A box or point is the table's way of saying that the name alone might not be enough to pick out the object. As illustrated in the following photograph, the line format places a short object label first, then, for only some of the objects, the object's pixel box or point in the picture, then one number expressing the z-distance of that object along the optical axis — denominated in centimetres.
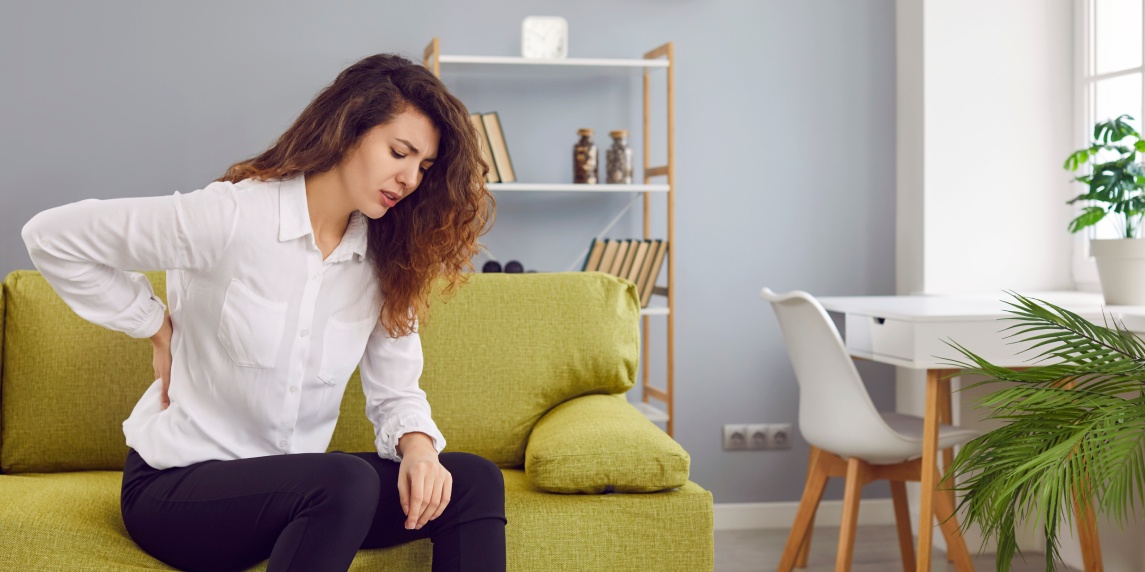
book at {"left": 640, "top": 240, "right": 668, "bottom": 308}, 279
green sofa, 161
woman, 143
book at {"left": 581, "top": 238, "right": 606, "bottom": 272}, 285
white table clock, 285
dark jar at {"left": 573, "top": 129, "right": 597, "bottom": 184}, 285
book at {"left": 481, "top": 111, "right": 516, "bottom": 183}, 277
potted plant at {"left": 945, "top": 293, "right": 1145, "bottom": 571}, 148
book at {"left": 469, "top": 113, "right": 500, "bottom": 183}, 275
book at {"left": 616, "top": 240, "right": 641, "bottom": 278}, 280
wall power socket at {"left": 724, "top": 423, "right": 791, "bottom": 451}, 315
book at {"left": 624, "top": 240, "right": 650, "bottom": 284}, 280
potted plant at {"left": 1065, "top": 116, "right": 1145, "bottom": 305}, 239
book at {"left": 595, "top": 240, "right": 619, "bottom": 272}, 284
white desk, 216
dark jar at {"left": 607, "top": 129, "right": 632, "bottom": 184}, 286
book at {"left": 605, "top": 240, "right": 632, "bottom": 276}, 282
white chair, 228
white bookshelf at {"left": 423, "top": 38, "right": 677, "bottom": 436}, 273
